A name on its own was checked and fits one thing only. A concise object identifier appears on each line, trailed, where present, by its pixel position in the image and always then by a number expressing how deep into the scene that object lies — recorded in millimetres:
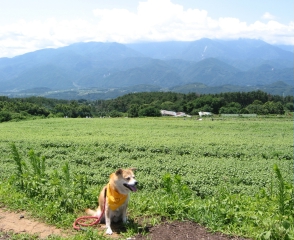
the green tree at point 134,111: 83125
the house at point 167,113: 81438
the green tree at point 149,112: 78788
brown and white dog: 5809
